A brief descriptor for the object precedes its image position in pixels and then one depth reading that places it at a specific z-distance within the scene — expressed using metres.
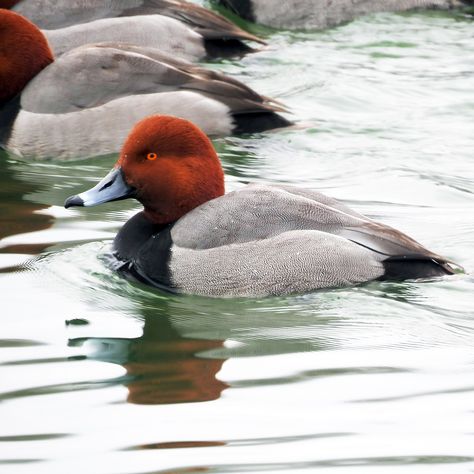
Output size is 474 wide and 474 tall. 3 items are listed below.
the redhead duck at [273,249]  7.53
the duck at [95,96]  10.58
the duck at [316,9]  14.33
